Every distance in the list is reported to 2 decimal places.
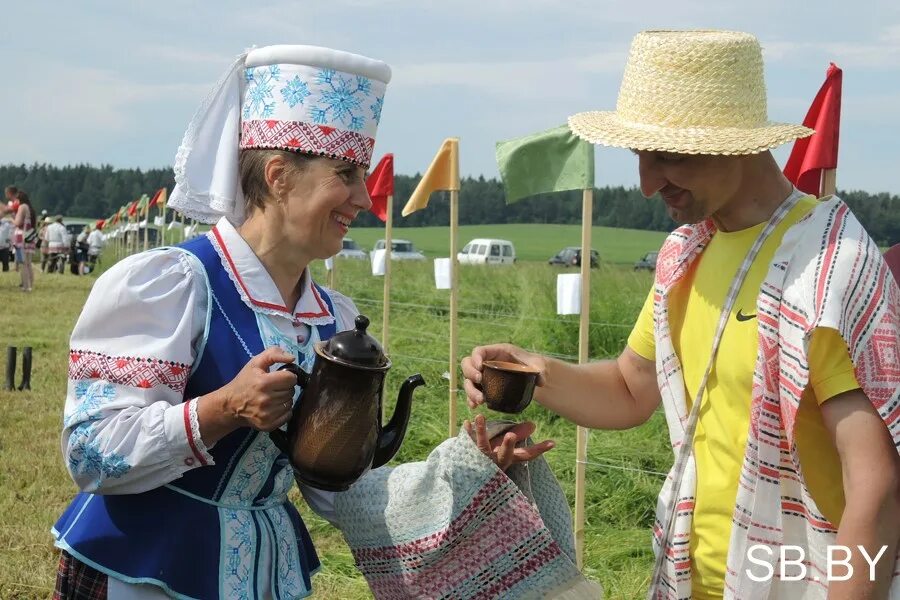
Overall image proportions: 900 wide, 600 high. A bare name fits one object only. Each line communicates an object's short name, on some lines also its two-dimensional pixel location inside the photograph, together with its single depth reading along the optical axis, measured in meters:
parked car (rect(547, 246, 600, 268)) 34.75
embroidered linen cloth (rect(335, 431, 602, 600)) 2.29
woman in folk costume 2.06
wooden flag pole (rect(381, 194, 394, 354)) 7.97
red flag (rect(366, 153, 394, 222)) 8.26
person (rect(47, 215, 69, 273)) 24.27
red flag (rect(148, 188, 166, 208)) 20.45
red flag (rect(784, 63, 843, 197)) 3.68
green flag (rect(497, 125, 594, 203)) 5.14
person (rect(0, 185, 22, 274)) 19.00
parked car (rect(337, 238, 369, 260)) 34.12
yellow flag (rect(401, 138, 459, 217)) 6.48
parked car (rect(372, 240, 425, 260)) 35.72
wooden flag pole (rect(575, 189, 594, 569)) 5.02
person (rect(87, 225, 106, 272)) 27.33
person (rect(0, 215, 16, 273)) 21.50
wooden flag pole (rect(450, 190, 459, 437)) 6.57
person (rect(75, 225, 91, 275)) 26.41
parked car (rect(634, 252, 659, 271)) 31.06
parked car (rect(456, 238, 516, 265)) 35.65
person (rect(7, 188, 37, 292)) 17.61
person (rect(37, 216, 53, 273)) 25.99
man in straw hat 1.97
